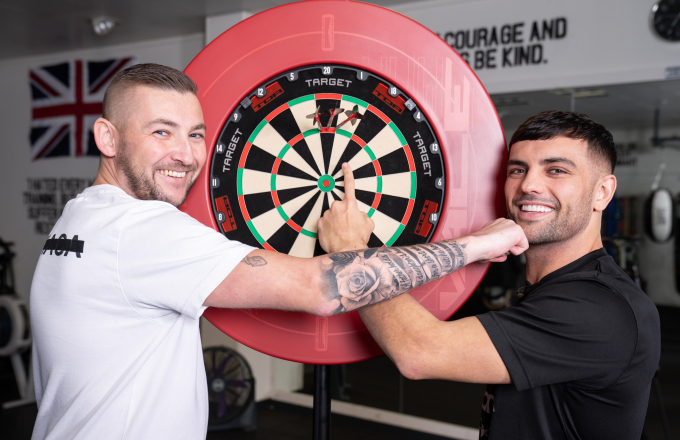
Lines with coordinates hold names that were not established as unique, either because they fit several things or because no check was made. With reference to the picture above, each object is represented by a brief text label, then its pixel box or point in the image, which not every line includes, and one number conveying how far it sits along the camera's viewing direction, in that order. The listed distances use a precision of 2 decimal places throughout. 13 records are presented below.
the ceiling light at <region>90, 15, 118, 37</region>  4.11
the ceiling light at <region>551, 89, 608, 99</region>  3.36
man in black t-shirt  1.00
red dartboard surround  1.10
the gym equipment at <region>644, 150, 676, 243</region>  3.99
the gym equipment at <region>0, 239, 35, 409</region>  4.18
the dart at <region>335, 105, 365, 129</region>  1.09
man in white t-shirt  0.95
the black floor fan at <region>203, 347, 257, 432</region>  3.59
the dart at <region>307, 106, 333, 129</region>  1.12
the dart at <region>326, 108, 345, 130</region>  1.10
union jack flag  4.81
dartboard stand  1.16
